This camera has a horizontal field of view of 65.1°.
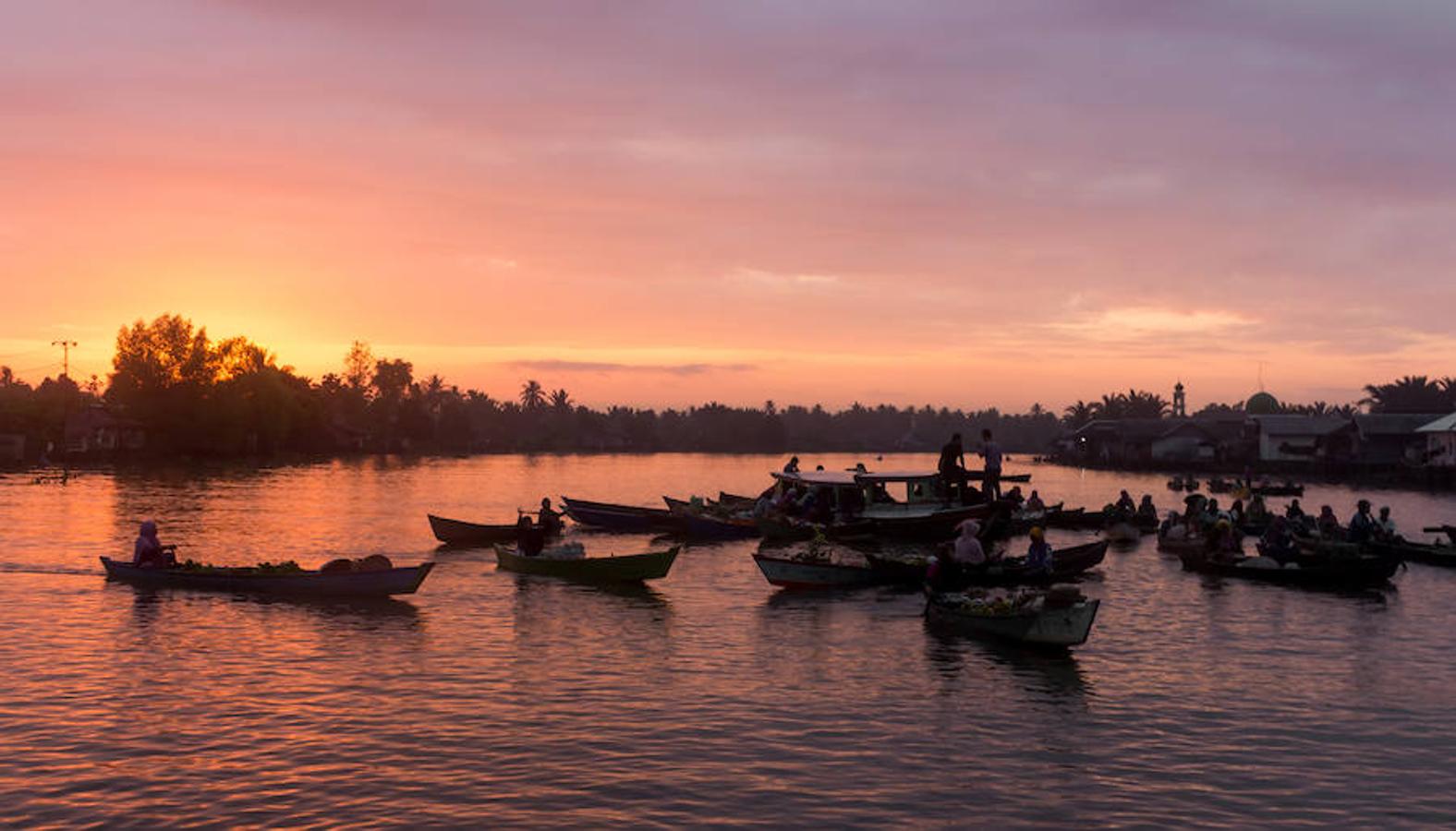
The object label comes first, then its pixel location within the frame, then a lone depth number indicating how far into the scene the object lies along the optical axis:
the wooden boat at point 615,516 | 55.00
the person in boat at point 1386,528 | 40.97
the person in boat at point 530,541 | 38.00
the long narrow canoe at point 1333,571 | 35.38
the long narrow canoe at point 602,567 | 35.25
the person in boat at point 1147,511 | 55.06
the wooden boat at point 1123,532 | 51.94
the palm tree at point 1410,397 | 143.88
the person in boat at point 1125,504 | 54.75
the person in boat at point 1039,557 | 31.08
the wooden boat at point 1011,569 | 31.86
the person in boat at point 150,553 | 33.59
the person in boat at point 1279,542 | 36.58
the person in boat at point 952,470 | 50.44
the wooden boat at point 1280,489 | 86.88
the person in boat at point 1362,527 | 40.41
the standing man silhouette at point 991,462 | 46.66
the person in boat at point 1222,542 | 38.59
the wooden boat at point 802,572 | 34.78
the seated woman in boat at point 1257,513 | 51.78
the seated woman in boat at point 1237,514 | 50.06
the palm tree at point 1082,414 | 190.25
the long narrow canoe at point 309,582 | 31.53
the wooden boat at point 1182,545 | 41.20
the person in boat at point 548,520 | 46.56
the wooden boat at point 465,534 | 46.97
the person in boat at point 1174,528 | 46.12
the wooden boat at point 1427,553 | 40.81
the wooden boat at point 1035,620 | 24.91
